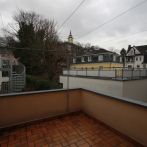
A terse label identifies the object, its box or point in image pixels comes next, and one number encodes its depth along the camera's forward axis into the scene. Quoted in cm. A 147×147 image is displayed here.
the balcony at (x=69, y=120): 194
